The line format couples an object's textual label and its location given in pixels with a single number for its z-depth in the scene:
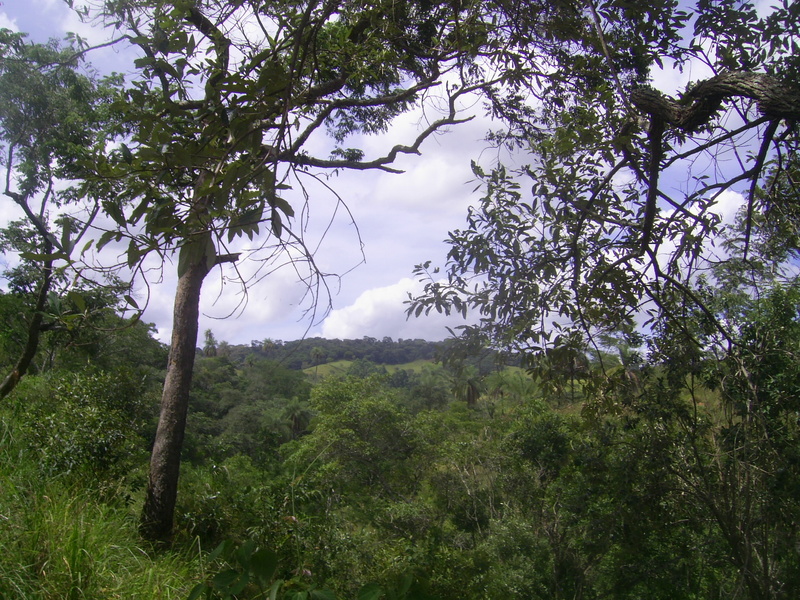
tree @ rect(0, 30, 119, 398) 7.90
